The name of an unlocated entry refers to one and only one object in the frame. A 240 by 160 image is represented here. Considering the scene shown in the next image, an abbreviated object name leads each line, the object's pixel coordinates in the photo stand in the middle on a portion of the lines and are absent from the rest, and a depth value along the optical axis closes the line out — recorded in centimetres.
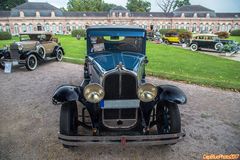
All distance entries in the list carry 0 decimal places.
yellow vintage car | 2524
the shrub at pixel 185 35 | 2726
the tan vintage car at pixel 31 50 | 913
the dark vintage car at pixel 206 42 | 1749
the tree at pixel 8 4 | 6019
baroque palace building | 4841
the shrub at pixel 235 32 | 4499
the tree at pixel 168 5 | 7094
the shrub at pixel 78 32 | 3866
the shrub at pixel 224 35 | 3382
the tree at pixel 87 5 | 5834
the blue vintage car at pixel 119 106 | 292
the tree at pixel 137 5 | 6588
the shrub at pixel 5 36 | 2958
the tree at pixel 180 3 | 7038
